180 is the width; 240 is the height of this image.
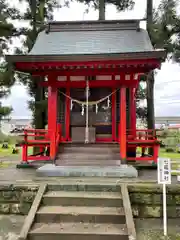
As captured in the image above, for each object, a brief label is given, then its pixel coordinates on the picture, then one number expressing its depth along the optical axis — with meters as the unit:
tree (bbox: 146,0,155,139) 12.27
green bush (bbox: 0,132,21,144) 14.10
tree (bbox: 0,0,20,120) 10.89
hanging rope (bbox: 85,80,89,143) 7.11
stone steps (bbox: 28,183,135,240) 3.77
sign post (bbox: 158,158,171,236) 4.11
